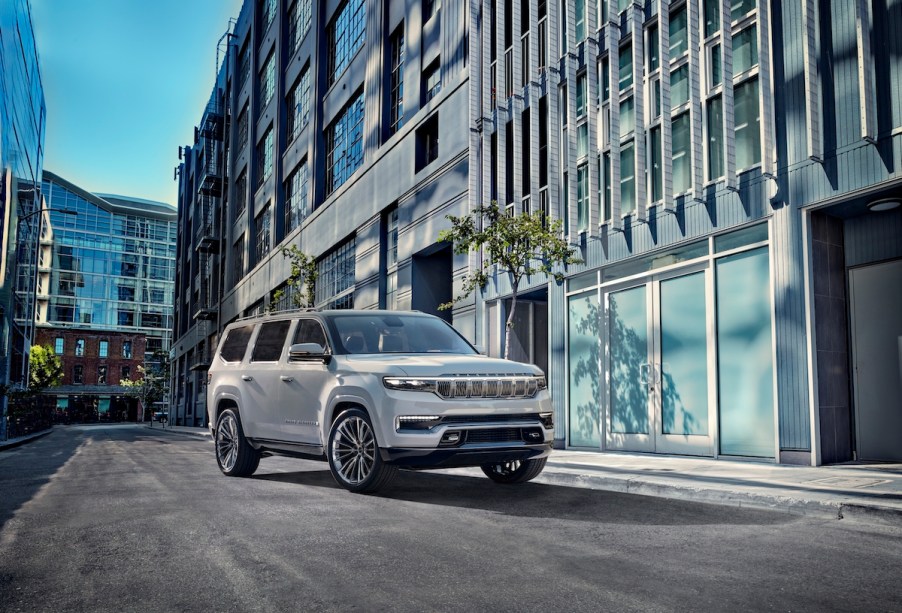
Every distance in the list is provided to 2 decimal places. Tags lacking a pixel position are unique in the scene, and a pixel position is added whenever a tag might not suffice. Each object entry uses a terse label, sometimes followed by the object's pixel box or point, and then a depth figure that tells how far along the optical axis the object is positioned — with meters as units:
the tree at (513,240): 14.86
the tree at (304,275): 28.59
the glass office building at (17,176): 41.62
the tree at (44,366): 74.88
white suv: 7.59
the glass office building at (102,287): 101.50
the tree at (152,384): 85.04
